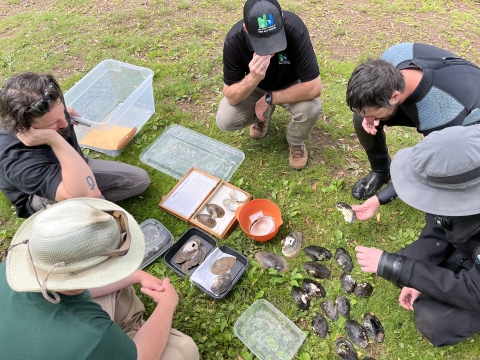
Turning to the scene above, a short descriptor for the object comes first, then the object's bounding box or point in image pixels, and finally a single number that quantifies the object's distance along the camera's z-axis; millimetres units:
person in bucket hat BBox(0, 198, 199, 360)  1508
